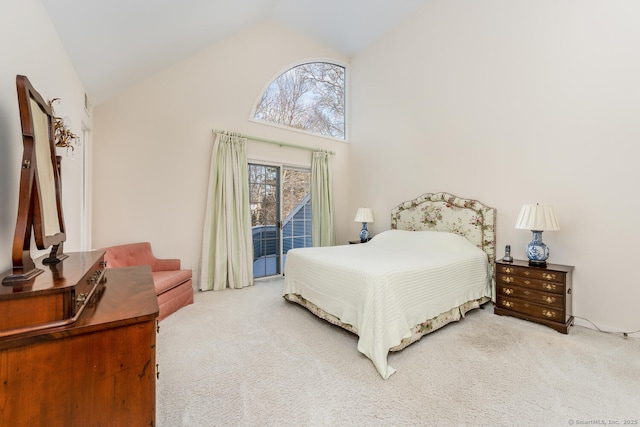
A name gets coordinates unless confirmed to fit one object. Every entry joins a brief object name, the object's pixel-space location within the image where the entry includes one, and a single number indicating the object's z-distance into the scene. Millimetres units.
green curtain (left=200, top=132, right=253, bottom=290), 3928
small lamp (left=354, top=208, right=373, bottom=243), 4676
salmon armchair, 2912
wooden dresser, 762
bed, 2143
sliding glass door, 4508
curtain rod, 4204
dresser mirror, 902
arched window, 4672
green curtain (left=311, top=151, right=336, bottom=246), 4945
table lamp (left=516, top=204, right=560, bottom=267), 2727
